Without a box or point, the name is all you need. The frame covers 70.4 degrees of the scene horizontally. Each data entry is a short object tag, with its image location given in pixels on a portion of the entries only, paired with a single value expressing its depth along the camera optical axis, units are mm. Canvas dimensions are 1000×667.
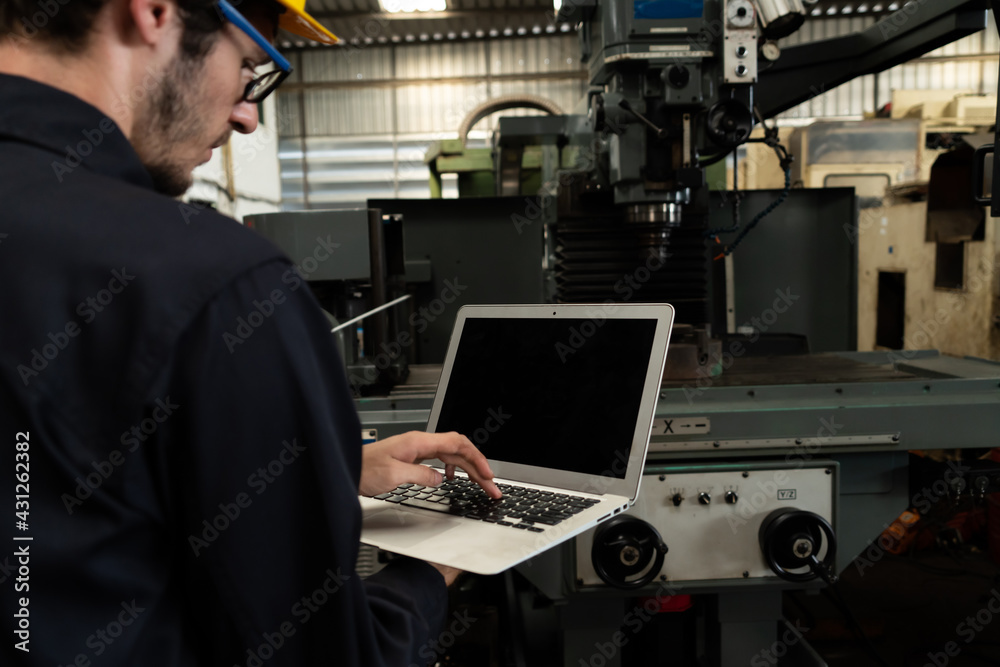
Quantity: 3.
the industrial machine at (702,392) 1078
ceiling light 5105
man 384
